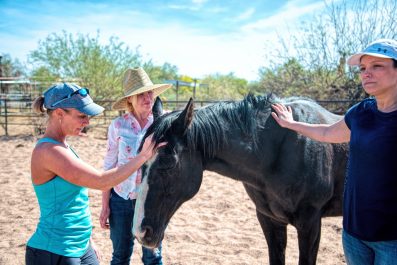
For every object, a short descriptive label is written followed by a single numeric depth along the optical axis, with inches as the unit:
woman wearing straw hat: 96.0
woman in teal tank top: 68.4
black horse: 80.0
